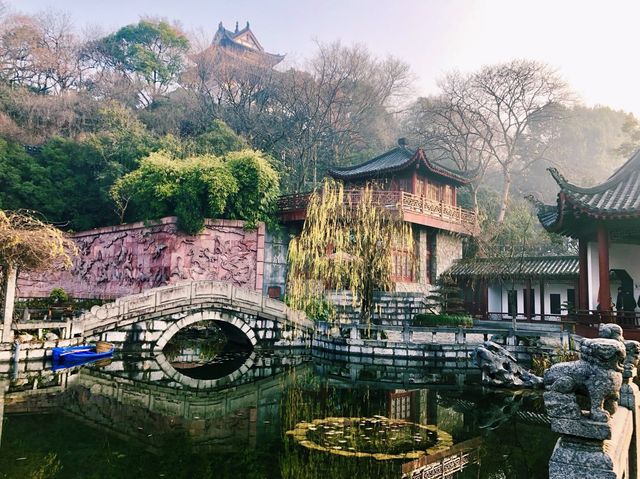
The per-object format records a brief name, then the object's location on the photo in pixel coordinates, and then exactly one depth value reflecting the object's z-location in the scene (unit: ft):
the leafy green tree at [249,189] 64.03
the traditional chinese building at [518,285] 61.46
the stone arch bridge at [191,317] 45.58
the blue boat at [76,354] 39.81
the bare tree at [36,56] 92.32
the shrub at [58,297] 59.14
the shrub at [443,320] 52.75
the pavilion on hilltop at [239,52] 112.37
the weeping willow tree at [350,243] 47.93
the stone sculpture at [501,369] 36.55
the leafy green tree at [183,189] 60.49
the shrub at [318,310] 54.39
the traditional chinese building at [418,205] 65.05
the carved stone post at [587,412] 11.84
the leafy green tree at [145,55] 107.65
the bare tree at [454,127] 89.04
